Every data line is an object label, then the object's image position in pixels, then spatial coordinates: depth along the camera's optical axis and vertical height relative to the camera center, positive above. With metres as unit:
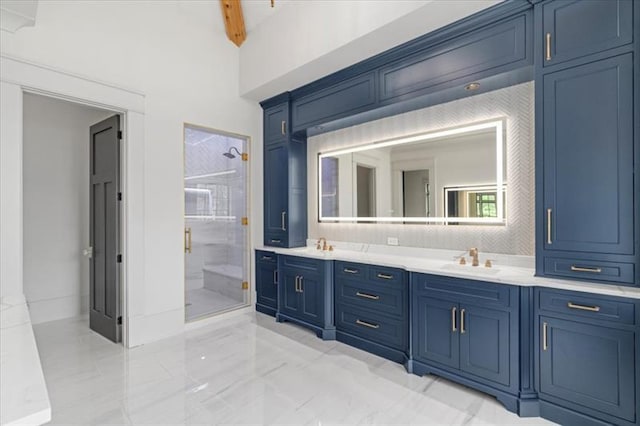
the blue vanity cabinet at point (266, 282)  4.31 -0.94
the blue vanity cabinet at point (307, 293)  3.60 -0.94
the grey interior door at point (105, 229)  3.53 -0.18
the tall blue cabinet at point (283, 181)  4.34 +0.43
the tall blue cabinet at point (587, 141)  2.01 +0.46
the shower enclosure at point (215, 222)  4.05 -0.11
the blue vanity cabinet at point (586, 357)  1.93 -0.92
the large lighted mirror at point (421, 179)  2.94 +0.36
